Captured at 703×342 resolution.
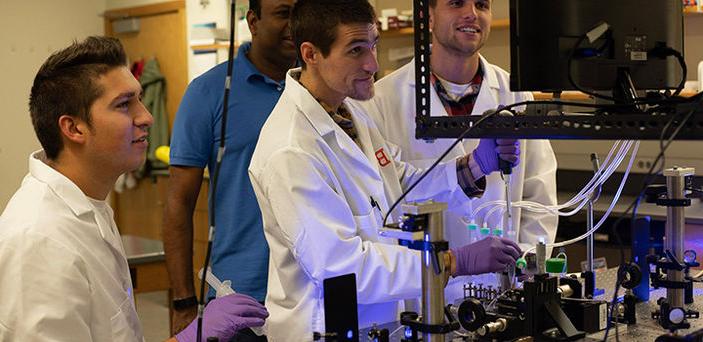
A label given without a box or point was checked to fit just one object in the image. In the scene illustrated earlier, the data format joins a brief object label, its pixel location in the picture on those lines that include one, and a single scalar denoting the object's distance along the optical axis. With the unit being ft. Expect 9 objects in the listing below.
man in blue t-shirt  12.16
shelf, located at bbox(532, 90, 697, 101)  12.33
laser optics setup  8.45
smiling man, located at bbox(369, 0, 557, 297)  12.59
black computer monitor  9.04
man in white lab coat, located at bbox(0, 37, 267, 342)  8.99
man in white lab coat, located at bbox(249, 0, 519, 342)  10.11
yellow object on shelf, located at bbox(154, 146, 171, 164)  30.77
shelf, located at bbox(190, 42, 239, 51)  29.37
